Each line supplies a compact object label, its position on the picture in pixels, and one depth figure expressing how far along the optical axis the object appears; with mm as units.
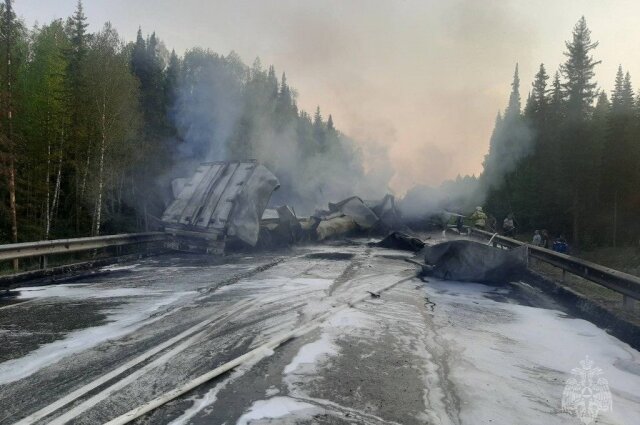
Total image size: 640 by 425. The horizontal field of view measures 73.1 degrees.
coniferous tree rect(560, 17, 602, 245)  35000
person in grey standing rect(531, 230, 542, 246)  19241
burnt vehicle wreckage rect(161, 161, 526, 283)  9086
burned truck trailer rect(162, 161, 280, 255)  12672
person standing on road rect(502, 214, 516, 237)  19031
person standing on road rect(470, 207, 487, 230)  22477
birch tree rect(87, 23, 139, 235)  23438
